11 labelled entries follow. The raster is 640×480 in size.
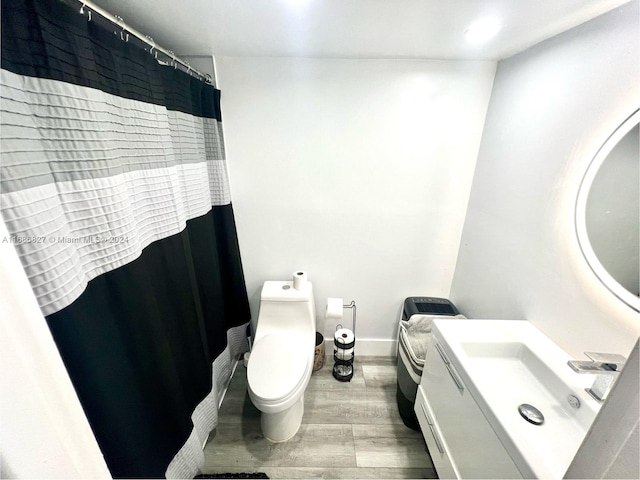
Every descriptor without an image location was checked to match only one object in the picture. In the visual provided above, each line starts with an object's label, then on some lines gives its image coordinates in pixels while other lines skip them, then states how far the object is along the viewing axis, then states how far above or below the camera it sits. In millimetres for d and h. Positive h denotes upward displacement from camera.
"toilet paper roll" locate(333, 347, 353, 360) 1835 -1375
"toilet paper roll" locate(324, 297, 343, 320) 1778 -1027
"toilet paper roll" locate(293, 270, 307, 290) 1705 -804
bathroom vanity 763 -844
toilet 1312 -1140
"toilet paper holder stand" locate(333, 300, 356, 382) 1835 -1497
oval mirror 825 -179
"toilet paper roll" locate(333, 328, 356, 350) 1804 -1253
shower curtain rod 700 +418
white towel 1550 -1051
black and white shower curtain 581 -185
